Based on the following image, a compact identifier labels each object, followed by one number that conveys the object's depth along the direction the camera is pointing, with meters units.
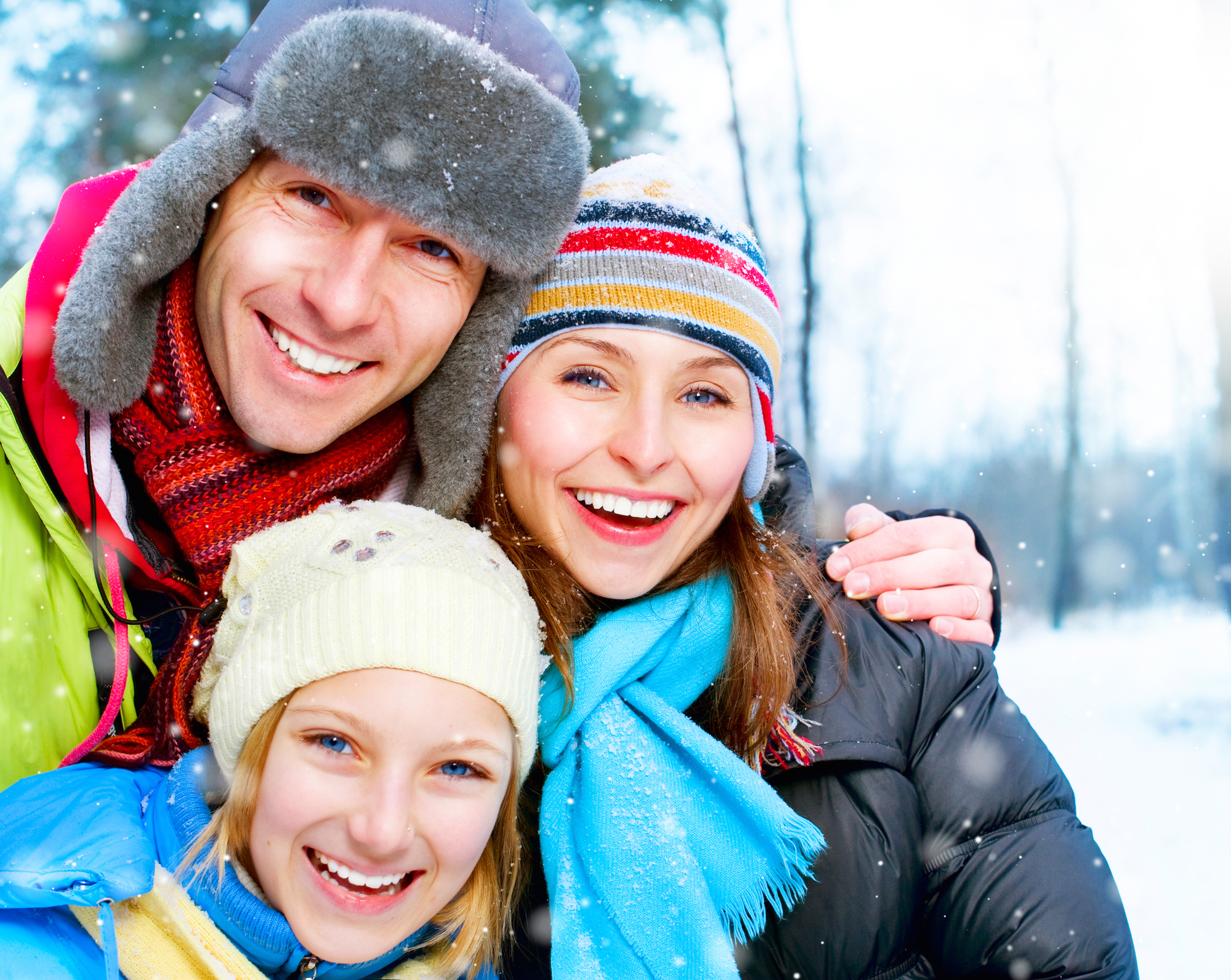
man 0.66
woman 0.70
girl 0.61
